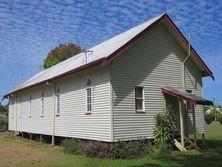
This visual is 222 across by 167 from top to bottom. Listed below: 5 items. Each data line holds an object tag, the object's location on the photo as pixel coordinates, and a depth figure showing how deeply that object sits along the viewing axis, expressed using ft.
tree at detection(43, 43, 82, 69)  127.40
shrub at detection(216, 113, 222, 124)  123.21
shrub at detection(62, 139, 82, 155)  39.05
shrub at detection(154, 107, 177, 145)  39.00
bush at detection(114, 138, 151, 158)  34.96
